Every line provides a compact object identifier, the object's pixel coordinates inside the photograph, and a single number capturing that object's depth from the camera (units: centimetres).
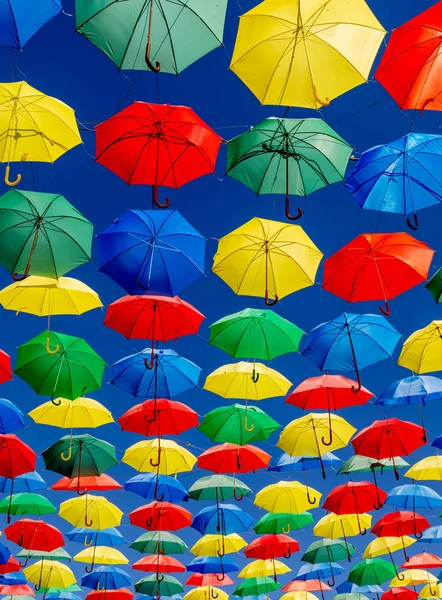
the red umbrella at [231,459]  1511
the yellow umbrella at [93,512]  1681
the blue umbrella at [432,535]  1747
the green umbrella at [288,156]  883
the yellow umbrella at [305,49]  779
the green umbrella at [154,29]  773
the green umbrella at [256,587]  2006
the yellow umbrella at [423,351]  1240
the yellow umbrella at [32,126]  862
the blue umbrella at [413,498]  1619
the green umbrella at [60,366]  1266
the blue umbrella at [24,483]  1612
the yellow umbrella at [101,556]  1831
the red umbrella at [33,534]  1739
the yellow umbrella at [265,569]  1962
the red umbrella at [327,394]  1310
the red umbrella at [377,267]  1058
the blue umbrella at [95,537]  1820
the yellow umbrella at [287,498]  1636
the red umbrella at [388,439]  1431
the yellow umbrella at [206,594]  2066
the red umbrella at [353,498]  1605
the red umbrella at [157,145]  867
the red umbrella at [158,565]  1850
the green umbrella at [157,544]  1802
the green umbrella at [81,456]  1509
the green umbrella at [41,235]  966
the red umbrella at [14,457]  1408
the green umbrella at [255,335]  1255
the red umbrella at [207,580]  1984
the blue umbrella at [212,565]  1898
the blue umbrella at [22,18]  732
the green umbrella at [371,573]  1944
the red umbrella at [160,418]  1384
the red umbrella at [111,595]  2011
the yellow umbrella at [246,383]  1368
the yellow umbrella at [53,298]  1161
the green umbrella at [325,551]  1862
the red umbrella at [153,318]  1180
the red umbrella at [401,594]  2053
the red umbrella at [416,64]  767
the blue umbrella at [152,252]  1010
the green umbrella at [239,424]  1415
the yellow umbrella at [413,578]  1952
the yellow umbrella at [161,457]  1538
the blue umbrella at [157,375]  1324
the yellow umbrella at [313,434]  1448
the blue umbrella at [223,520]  1714
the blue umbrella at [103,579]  1991
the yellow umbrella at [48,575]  1952
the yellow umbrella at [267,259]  1088
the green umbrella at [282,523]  1734
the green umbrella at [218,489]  1609
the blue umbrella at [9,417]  1338
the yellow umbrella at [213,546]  1820
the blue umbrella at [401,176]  901
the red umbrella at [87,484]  1558
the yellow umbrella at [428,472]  1523
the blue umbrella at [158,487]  1599
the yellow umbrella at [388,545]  1846
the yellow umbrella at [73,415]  1409
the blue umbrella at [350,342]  1216
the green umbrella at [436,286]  1112
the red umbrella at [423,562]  1814
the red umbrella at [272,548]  1809
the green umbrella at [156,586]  2000
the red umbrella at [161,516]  1661
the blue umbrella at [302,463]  1584
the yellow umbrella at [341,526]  1750
